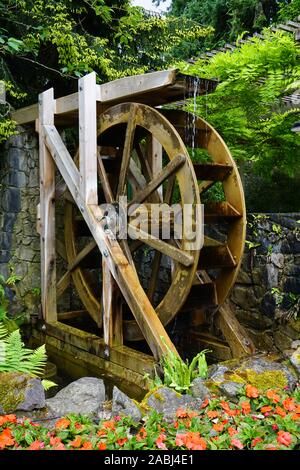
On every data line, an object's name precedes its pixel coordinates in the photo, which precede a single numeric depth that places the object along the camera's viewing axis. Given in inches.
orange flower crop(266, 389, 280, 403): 104.1
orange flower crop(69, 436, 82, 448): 85.5
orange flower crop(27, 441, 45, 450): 86.0
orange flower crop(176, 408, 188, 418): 100.0
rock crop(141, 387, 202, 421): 109.9
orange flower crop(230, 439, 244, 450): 85.5
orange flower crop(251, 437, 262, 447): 87.9
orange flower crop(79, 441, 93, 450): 85.8
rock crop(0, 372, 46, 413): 105.6
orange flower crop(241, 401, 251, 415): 101.7
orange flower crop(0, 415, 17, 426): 96.4
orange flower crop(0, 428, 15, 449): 86.7
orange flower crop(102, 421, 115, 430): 93.6
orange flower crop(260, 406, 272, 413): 101.3
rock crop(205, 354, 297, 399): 115.6
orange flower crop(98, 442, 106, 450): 85.0
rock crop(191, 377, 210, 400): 115.0
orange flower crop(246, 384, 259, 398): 107.3
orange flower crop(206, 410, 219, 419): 99.7
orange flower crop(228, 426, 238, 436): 91.3
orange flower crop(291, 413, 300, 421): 96.5
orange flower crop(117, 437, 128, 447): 88.4
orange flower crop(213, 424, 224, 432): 93.0
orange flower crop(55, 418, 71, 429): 94.7
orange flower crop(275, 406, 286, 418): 98.2
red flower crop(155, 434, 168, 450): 86.8
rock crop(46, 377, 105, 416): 109.5
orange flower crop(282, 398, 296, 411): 100.6
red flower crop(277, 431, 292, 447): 85.6
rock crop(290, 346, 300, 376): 124.5
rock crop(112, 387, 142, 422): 102.3
